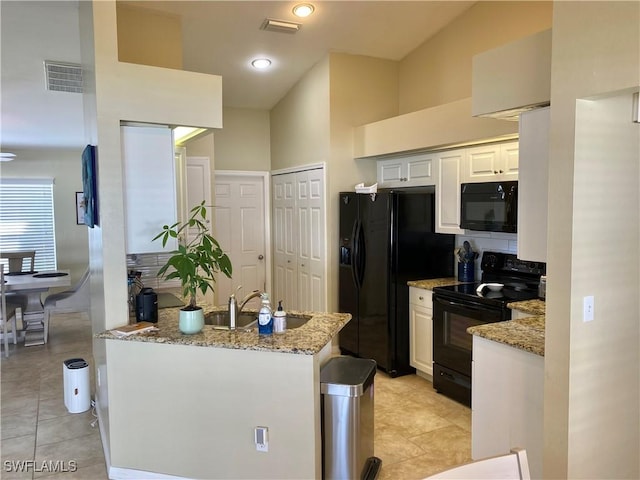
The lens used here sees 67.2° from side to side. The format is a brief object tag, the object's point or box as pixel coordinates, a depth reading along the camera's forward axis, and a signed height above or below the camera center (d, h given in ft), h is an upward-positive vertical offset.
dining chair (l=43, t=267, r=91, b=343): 18.63 -3.33
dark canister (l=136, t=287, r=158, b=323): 9.17 -1.75
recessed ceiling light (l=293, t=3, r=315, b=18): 12.40 +5.33
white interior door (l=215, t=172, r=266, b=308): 19.39 -0.57
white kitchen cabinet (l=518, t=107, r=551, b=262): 7.28 +0.43
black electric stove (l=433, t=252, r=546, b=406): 11.30 -2.32
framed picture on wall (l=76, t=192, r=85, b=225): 25.70 +0.48
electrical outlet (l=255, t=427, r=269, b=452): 7.93 -3.68
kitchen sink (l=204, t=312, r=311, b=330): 9.39 -2.12
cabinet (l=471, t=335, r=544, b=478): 7.49 -3.13
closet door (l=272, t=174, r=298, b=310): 18.15 -1.04
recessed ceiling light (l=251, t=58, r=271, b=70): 15.35 +4.89
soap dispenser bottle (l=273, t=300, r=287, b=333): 8.30 -1.85
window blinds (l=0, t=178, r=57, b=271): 25.57 -0.08
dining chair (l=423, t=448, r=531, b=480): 3.96 -2.13
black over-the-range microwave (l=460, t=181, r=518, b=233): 10.74 +0.14
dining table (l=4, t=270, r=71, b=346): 18.16 -2.91
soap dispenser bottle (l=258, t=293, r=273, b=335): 8.20 -1.80
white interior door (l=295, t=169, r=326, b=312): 16.05 -0.90
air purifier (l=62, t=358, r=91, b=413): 11.89 -4.22
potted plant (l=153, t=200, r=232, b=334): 8.20 -0.91
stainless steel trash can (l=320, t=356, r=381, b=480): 7.93 -3.50
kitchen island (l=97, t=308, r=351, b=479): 7.76 -3.15
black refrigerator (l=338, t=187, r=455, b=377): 13.75 -1.37
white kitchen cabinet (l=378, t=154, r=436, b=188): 13.64 +1.26
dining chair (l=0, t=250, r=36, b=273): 22.70 -2.00
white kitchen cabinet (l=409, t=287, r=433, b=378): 13.33 -3.30
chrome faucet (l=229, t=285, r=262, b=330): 8.68 -1.76
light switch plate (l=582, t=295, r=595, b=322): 6.57 -1.33
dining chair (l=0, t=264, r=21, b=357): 17.04 -3.63
